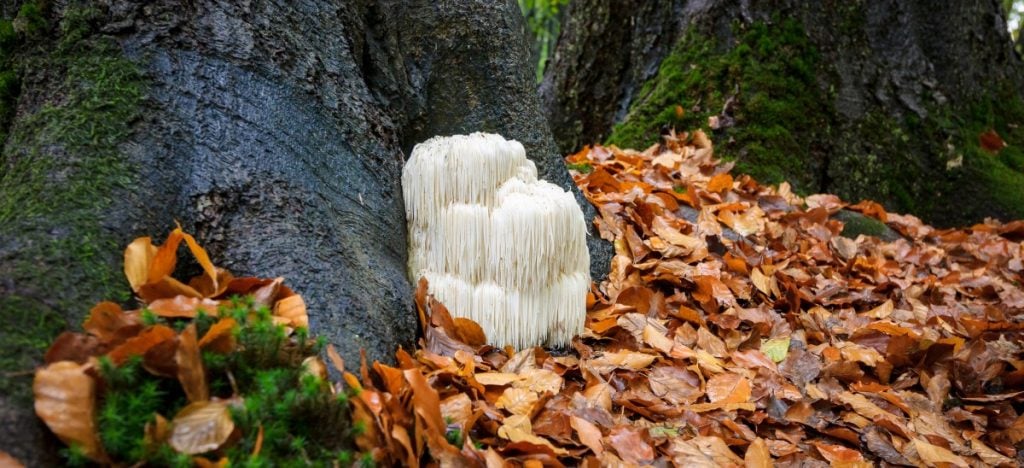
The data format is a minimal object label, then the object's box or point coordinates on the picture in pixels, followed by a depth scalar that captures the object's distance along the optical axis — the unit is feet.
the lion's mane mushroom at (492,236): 4.87
